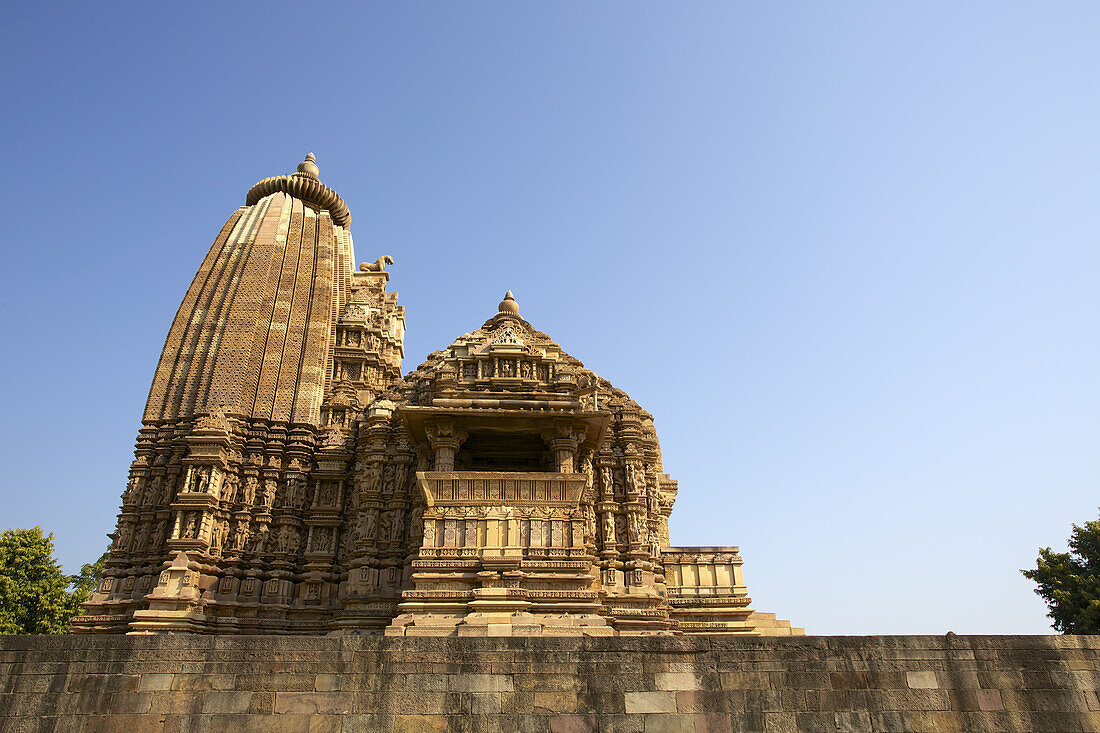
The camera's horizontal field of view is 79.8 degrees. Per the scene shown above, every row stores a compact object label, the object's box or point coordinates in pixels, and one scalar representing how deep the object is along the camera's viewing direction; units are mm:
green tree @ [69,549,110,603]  37225
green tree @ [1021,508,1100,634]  23328
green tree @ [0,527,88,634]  25938
